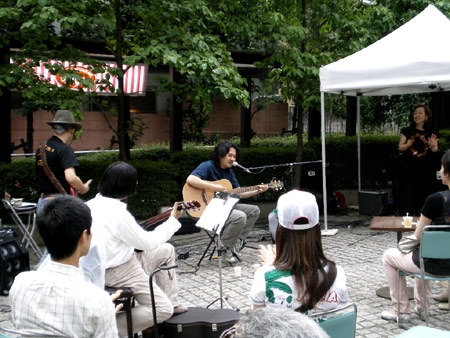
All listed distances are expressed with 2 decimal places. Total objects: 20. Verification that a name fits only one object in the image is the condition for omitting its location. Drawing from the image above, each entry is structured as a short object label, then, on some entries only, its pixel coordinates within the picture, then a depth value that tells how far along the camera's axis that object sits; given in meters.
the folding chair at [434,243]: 4.72
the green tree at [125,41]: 7.24
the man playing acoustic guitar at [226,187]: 7.39
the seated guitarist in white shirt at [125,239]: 4.13
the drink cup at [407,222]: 5.51
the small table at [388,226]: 5.46
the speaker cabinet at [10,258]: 6.21
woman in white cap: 3.13
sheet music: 5.02
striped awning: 7.64
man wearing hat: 6.32
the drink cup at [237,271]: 6.77
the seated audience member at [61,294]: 2.68
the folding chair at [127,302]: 4.13
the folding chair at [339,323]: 2.89
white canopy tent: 7.43
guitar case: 4.44
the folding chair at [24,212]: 6.69
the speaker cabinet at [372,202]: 9.36
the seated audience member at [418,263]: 4.88
